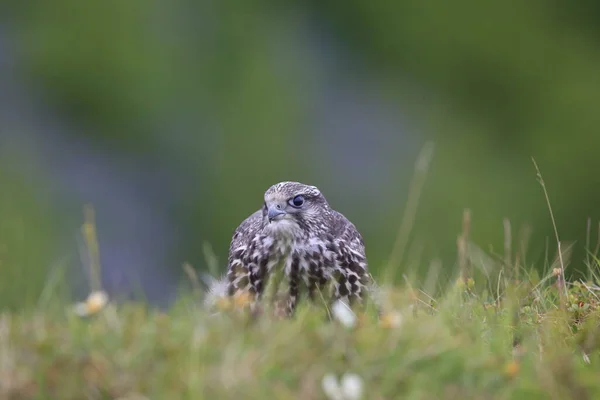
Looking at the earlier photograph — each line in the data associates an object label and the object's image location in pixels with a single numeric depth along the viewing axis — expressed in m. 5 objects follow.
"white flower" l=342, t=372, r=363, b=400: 9.16
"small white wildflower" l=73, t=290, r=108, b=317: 10.18
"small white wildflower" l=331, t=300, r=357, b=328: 10.12
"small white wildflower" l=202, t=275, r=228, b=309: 13.00
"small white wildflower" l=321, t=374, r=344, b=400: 9.16
